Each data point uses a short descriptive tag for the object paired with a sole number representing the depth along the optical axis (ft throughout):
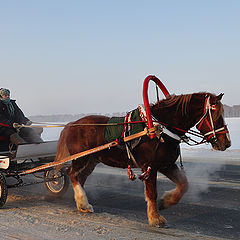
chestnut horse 16.63
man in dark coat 24.50
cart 22.10
